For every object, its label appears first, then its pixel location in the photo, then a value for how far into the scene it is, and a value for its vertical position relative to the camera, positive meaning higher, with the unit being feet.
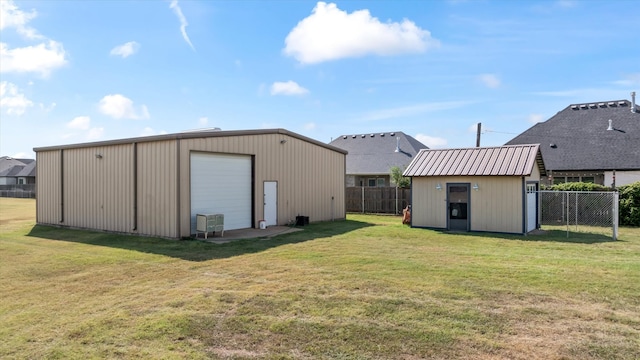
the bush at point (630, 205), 53.21 -3.21
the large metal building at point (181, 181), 41.50 +0.23
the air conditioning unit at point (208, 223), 40.96 -3.98
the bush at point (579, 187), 57.47 -0.92
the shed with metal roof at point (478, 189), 45.85 -0.88
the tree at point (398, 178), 80.02 +0.77
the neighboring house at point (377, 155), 95.40 +6.49
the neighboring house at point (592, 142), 72.38 +7.40
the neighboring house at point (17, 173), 176.76 +5.12
